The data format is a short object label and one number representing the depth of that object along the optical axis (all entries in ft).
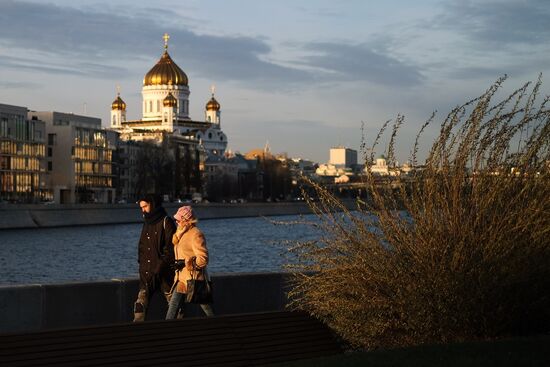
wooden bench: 29.27
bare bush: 34.71
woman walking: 36.17
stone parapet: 35.53
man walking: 36.91
